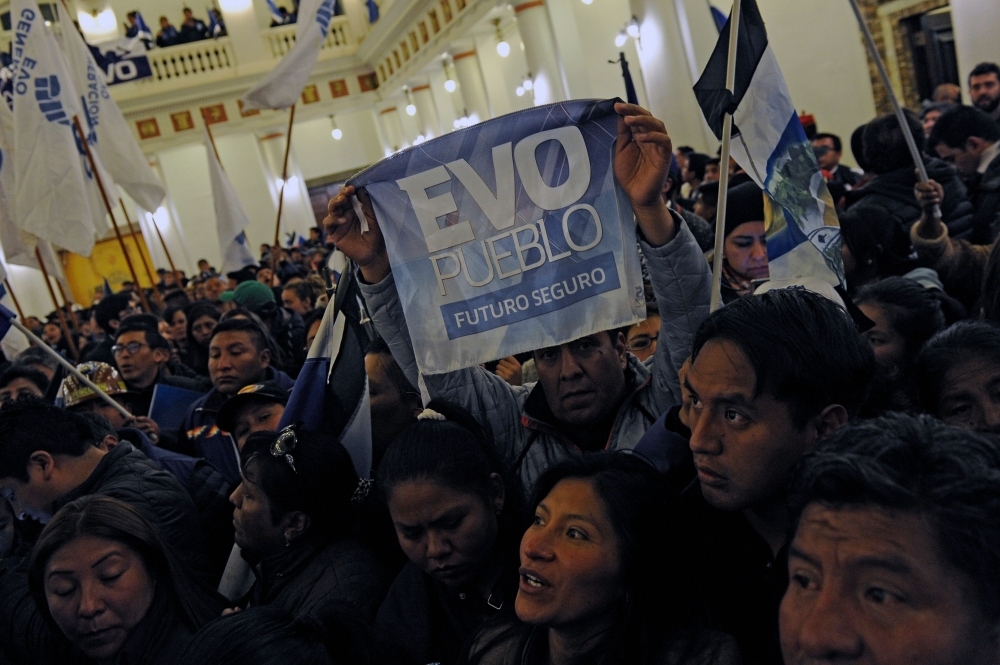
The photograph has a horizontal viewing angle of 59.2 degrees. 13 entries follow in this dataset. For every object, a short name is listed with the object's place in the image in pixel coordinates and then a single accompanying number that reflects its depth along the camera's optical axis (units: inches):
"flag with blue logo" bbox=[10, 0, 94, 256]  219.3
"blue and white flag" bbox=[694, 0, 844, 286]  93.0
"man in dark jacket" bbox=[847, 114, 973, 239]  142.7
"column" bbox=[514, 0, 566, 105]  518.6
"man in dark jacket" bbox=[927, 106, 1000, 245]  160.7
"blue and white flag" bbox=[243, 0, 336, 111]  222.2
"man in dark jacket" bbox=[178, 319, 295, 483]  142.7
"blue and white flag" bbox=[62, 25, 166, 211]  269.6
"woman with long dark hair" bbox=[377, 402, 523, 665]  75.9
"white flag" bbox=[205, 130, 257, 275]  344.5
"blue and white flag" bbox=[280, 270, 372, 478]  103.2
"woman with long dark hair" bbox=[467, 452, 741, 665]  58.5
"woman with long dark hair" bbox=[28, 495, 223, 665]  79.8
